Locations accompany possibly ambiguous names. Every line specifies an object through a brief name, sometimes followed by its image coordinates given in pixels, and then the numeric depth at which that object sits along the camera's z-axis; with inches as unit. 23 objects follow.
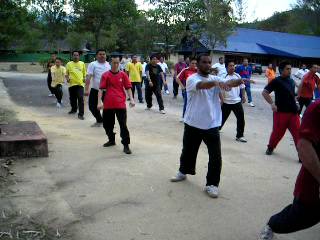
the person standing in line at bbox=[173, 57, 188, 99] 711.1
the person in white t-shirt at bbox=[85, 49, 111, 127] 410.0
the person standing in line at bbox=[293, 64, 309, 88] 714.3
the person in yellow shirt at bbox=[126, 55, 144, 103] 647.8
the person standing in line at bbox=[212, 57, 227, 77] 544.9
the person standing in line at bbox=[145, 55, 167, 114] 544.8
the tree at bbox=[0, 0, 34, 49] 1111.6
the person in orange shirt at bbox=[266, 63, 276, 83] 739.4
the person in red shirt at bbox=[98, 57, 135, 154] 312.2
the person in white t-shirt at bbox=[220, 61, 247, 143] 378.3
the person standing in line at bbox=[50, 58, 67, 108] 573.3
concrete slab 281.1
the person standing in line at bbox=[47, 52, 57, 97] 641.1
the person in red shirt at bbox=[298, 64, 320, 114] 457.7
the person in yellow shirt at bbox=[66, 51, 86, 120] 475.5
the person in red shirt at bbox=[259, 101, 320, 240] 124.8
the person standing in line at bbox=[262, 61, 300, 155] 316.5
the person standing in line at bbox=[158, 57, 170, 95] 769.9
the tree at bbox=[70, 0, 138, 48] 1911.9
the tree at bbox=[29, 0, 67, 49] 1931.6
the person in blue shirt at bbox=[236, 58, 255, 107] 655.1
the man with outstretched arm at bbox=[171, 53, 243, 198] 219.0
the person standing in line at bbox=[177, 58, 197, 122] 426.0
